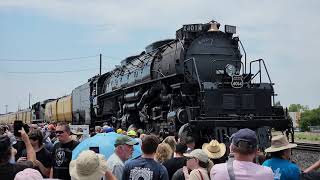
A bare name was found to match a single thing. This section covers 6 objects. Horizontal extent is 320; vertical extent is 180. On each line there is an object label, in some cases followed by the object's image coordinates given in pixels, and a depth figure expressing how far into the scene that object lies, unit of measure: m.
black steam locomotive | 14.26
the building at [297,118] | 90.61
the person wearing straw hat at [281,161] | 5.19
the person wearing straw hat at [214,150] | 6.43
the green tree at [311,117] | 106.90
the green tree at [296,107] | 166.85
